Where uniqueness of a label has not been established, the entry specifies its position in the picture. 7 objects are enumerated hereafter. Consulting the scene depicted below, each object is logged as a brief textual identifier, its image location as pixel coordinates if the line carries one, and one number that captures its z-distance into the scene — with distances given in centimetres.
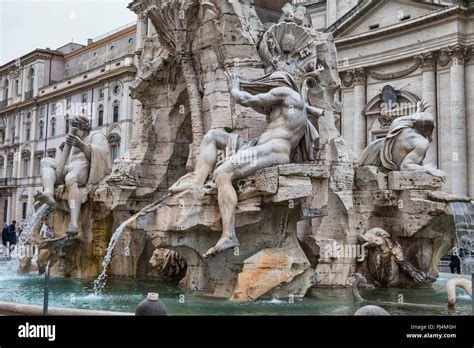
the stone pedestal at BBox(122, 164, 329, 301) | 865
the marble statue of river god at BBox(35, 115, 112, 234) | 1183
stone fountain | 891
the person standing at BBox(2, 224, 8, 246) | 1711
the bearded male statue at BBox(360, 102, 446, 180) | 1121
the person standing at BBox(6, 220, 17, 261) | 1690
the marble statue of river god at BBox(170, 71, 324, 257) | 870
